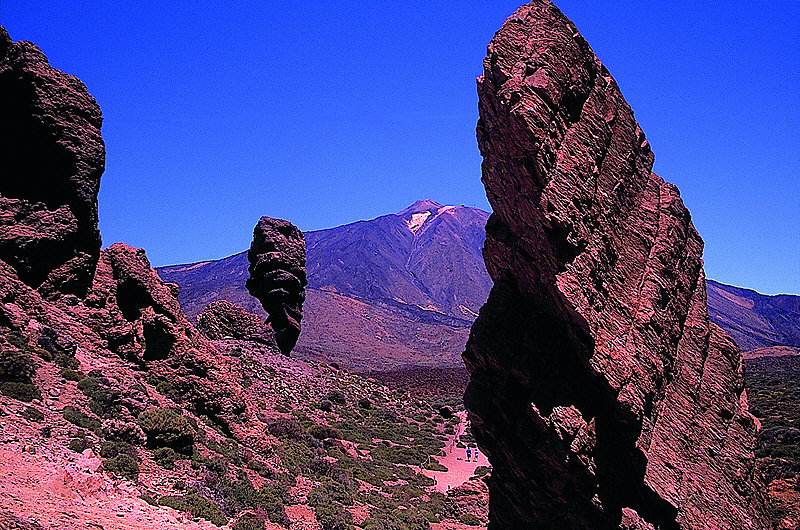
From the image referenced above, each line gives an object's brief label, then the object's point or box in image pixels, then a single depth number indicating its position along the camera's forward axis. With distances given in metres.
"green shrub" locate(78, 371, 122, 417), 11.51
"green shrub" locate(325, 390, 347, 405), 29.36
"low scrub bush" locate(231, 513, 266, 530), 10.30
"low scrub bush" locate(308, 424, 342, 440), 21.77
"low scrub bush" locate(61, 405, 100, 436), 10.57
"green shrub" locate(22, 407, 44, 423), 9.87
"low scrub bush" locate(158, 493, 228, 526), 9.78
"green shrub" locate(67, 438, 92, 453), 9.74
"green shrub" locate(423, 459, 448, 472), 23.41
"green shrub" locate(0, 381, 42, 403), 10.24
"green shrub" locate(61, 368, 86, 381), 11.91
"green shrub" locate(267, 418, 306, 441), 19.31
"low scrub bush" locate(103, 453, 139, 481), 9.77
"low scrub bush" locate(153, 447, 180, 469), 11.16
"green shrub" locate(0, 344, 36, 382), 10.55
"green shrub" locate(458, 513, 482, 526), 16.31
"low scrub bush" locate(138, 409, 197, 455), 11.66
